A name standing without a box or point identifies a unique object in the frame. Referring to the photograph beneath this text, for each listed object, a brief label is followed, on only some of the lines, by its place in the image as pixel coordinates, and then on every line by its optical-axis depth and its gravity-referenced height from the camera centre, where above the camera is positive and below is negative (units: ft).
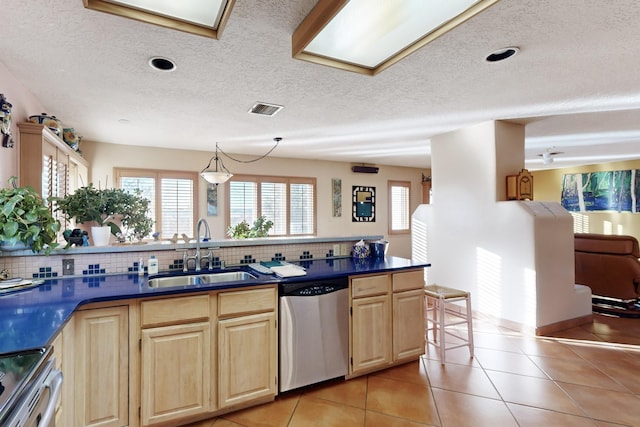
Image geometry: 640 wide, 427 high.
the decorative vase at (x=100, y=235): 7.54 -0.41
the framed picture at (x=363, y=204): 22.75 +0.84
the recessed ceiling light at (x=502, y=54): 6.62 +3.59
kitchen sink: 7.37 -1.56
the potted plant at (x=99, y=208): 7.48 +0.26
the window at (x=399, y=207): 24.22 +0.63
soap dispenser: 7.36 -1.16
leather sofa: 12.85 -2.33
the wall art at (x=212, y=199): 18.29 +1.05
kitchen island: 5.32 -2.46
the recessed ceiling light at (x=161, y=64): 7.08 +3.70
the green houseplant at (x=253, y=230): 14.86 -0.68
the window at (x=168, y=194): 16.57 +1.33
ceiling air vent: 10.31 +3.76
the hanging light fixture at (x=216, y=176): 13.48 +1.82
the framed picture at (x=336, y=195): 21.99 +1.48
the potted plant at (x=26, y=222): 5.95 -0.05
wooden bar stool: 8.98 -2.57
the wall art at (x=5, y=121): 6.93 +2.27
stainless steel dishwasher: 7.13 -2.81
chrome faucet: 7.91 -1.05
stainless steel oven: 2.76 -1.74
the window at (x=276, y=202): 19.16 +0.93
